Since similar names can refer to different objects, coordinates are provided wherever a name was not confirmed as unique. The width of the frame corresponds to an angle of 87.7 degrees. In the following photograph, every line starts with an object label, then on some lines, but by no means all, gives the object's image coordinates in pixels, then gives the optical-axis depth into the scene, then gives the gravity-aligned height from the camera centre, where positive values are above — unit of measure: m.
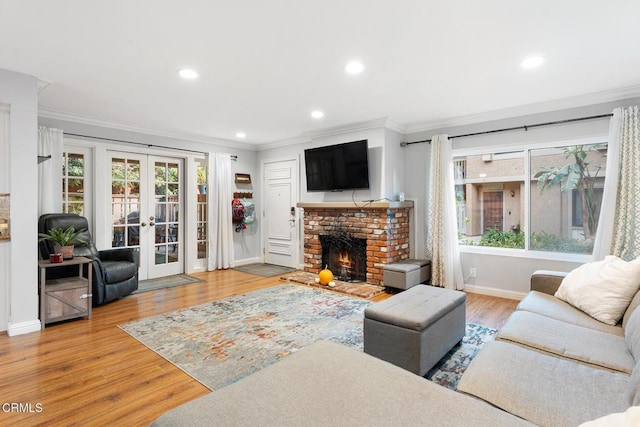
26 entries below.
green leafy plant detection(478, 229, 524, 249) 4.30 -0.37
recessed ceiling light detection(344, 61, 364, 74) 2.83 +1.27
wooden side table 3.15 -0.80
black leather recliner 3.72 -0.60
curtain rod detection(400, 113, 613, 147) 3.63 +1.03
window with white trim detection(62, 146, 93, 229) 4.45 +0.46
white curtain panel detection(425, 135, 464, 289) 4.55 -0.12
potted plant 3.41 -0.26
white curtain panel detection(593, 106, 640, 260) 3.32 +0.18
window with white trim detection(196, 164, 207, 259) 6.00 +0.08
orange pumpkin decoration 4.71 -0.92
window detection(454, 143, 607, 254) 3.84 +0.17
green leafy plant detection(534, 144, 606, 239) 3.80 +0.38
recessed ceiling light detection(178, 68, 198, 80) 2.96 +1.28
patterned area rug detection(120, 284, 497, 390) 2.41 -1.09
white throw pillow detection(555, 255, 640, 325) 2.10 -0.52
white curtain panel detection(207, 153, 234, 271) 5.94 -0.01
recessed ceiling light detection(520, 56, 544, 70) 2.73 +1.25
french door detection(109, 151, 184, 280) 4.99 +0.06
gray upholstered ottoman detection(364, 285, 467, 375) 2.18 -0.82
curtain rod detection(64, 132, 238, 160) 4.50 +1.08
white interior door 6.19 +0.01
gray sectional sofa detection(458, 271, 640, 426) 1.22 -0.71
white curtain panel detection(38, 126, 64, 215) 4.00 +0.53
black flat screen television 4.83 +0.71
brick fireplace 4.69 -0.25
